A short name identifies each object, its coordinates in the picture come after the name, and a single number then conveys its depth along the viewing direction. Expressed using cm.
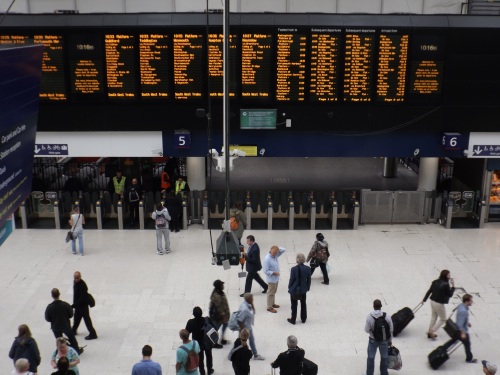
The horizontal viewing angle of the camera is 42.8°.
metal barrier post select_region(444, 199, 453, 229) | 1593
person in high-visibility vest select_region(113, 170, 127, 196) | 1634
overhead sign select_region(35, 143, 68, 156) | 1522
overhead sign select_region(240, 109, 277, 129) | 1474
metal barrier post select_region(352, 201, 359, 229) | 1580
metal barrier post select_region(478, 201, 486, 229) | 1599
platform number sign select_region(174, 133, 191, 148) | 1500
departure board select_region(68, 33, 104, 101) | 1420
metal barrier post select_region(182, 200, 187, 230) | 1575
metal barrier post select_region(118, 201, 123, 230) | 1572
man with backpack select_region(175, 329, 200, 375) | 847
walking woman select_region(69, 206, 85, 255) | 1380
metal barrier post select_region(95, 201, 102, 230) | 1570
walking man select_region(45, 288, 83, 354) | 975
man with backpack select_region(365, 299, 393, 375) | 928
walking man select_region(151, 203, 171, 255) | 1391
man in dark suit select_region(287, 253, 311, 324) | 1077
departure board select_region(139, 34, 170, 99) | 1416
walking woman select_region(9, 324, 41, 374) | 870
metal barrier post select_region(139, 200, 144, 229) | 1573
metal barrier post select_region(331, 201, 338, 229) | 1587
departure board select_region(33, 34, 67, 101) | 1420
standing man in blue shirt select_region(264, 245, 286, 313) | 1128
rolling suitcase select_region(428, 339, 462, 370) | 986
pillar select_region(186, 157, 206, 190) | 1648
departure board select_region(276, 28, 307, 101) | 1413
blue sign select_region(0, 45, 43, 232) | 606
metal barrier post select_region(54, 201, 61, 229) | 1569
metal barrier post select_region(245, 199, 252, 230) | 1597
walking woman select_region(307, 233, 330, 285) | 1248
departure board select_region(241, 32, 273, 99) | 1415
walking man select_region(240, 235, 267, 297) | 1160
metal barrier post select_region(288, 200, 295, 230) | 1580
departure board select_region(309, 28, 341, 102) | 1420
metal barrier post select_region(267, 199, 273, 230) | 1582
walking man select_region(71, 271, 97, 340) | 1030
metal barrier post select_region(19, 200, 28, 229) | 1574
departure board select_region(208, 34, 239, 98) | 1416
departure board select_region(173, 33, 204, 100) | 1417
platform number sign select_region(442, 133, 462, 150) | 1509
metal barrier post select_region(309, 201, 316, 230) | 1588
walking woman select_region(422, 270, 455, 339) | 1036
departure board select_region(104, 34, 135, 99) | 1421
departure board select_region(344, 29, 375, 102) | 1423
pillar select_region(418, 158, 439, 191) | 1661
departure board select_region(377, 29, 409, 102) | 1428
